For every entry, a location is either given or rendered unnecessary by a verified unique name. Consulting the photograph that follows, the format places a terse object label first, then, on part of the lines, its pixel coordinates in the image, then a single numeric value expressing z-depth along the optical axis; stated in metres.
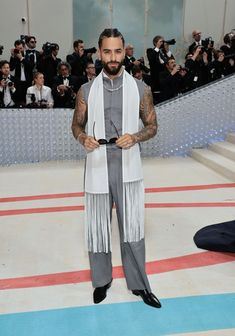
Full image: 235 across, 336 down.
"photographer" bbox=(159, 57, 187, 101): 6.98
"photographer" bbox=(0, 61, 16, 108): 6.47
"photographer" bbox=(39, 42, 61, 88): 7.32
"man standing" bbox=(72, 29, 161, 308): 2.17
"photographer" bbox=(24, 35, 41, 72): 7.31
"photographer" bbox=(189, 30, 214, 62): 8.27
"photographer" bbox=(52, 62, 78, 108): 6.68
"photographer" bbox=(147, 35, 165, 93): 7.33
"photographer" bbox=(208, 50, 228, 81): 7.56
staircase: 5.66
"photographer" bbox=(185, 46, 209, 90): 7.42
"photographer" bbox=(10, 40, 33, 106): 7.12
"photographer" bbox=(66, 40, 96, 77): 7.38
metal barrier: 6.44
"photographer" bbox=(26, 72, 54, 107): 6.54
